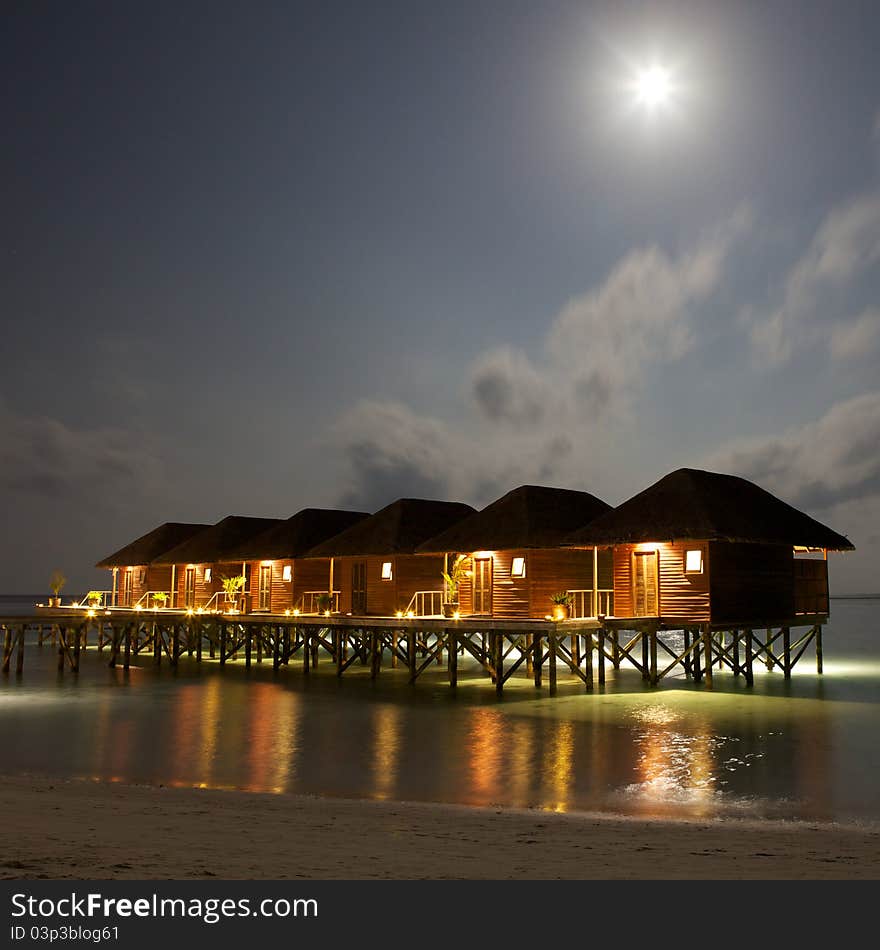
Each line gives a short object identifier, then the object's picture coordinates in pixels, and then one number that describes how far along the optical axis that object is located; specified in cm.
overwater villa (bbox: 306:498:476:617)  3177
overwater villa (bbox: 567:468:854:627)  2359
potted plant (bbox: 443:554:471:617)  2791
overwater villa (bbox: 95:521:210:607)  4578
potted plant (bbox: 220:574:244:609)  3597
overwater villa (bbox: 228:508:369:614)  3644
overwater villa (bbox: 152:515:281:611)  4088
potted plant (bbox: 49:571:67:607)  4231
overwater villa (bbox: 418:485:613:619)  2650
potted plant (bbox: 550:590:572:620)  2331
